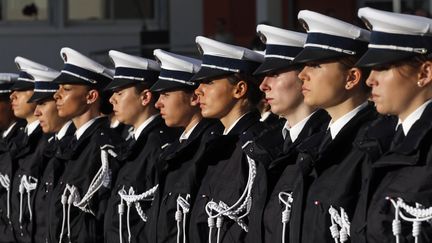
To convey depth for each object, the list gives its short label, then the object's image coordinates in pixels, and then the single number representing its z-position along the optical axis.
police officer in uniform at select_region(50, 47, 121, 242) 13.96
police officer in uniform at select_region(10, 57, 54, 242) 15.69
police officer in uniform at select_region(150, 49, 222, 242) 12.11
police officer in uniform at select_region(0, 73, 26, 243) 16.56
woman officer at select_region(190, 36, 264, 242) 11.61
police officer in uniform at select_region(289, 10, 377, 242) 9.83
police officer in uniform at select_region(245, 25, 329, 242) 10.78
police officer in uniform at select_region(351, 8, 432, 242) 9.06
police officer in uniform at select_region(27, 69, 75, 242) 14.88
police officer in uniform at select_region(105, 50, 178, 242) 13.11
